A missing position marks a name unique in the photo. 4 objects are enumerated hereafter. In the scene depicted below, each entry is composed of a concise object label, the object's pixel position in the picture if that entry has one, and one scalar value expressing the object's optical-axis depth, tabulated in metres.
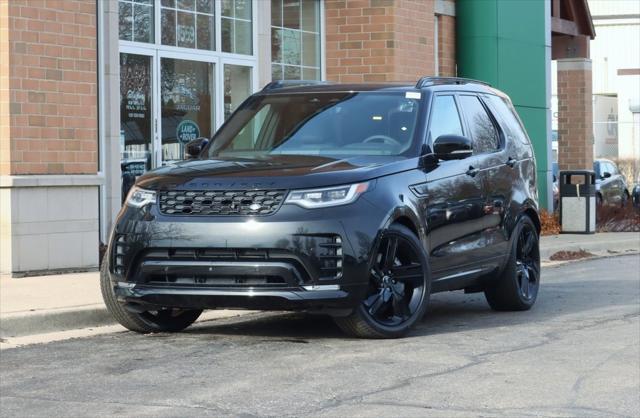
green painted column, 21.52
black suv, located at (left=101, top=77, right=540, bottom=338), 8.27
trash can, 21.33
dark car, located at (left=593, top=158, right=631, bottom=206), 32.25
